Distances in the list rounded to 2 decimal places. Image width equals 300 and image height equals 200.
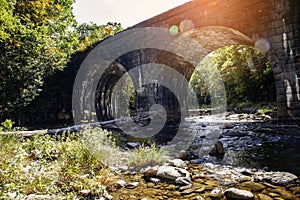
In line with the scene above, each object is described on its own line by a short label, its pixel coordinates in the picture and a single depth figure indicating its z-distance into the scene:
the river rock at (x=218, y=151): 4.52
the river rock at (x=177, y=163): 3.74
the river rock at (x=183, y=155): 4.37
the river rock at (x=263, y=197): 2.41
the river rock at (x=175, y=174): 3.02
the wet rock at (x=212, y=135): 6.49
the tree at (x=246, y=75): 18.91
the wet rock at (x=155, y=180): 3.09
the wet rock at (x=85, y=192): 2.52
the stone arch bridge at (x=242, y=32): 5.44
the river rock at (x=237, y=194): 2.37
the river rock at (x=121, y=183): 2.98
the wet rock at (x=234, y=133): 6.49
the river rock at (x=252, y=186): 2.65
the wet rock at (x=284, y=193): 2.40
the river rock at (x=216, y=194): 2.51
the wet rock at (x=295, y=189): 2.50
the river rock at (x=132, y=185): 2.94
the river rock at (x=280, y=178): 2.78
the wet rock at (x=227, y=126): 8.12
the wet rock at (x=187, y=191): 2.68
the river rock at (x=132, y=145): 5.83
